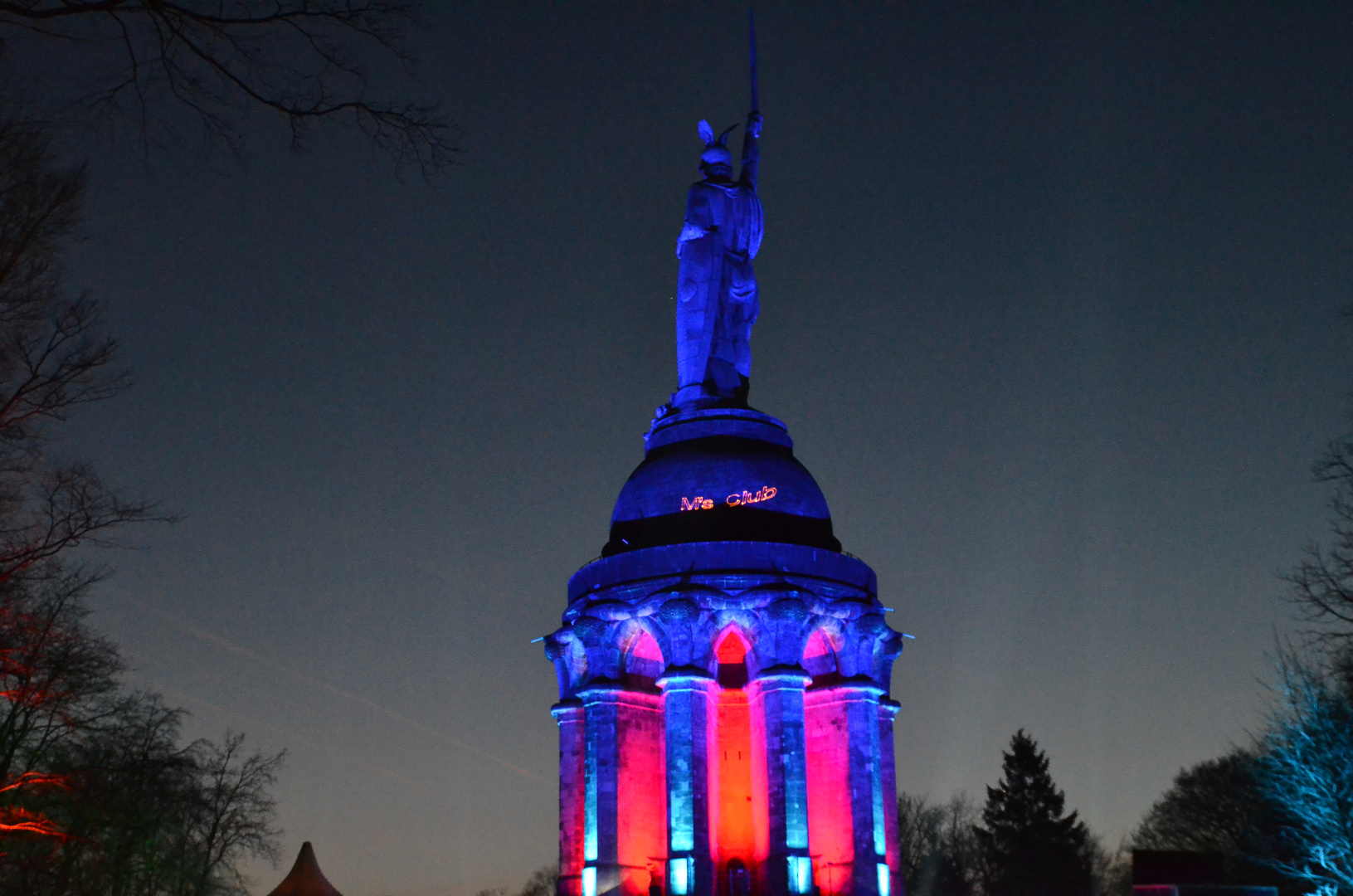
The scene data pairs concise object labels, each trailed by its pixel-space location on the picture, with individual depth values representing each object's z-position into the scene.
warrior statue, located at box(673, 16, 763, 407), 52.00
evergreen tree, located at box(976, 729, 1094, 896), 67.38
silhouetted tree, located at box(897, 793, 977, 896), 72.62
